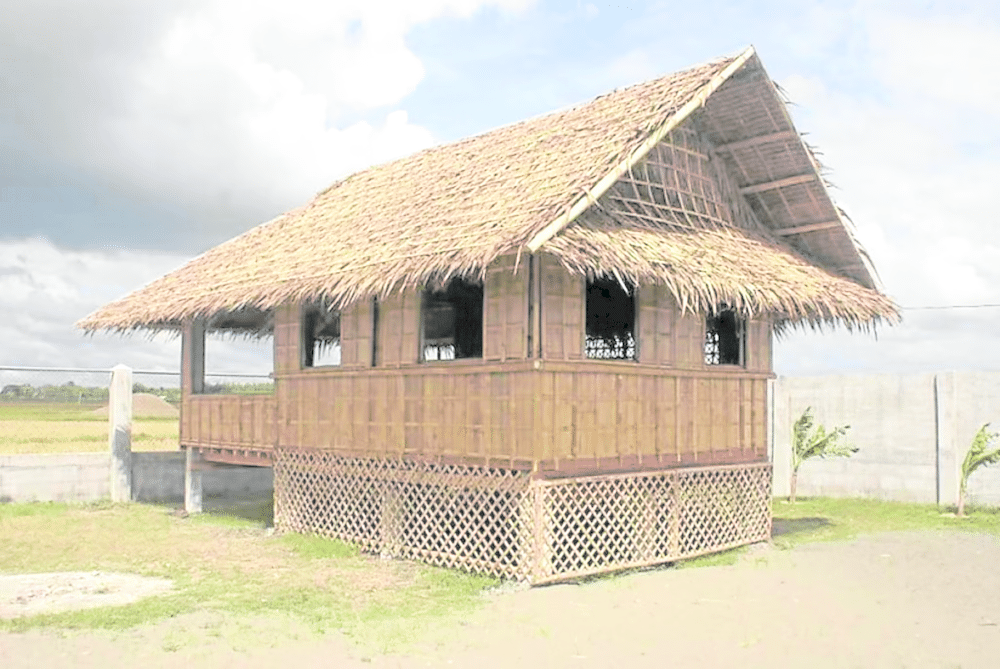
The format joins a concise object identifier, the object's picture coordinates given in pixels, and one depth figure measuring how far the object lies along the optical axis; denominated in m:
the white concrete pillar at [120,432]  17.50
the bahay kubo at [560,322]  10.11
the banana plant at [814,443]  17.27
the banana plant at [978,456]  15.34
